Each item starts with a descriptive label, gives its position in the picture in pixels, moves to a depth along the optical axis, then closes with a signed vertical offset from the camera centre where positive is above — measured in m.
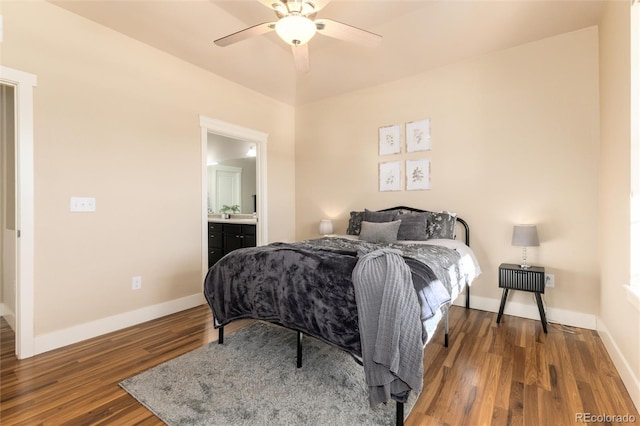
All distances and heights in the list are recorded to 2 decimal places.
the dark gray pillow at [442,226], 3.28 -0.18
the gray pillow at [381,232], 3.19 -0.24
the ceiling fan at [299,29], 1.96 +1.33
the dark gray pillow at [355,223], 3.86 -0.17
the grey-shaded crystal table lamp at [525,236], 2.83 -0.26
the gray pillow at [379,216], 3.53 -0.08
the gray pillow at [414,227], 3.24 -0.20
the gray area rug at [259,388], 1.62 -1.13
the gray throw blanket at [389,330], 1.46 -0.62
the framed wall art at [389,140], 3.92 +0.95
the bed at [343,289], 1.54 -0.51
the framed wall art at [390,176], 3.92 +0.45
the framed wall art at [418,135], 3.69 +0.95
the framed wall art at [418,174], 3.71 +0.45
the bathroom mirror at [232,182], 7.24 +0.71
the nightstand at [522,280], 2.74 -0.69
